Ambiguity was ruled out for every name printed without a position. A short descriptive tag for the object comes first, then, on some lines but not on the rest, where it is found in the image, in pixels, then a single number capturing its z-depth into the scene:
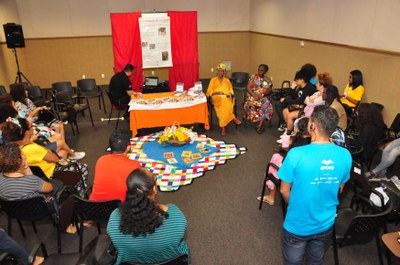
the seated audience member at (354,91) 5.23
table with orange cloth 5.41
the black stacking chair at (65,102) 5.83
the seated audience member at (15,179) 2.53
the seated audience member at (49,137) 4.02
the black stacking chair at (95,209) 2.54
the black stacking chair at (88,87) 7.15
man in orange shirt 2.60
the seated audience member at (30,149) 3.16
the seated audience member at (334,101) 4.17
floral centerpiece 5.09
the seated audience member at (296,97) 5.40
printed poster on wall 6.91
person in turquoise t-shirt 1.86
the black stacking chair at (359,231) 2.31
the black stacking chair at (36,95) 5.96
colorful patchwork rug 4.27
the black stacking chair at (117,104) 5.95
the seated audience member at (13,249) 2.27
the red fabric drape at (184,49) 7.17
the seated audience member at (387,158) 3.60
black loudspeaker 7.23
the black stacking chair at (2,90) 6.10
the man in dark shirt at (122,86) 5.93
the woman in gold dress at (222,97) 5.78
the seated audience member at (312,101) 4.88
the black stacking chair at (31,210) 2.62
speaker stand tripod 7.70
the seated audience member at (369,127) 3.83
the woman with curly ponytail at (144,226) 1.67
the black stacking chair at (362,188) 2.74
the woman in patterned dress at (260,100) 5.86
